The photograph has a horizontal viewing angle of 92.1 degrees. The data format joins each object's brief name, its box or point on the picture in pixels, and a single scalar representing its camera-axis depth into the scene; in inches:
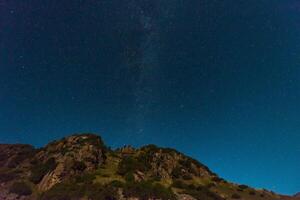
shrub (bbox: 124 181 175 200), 972.0
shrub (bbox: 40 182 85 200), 930.7
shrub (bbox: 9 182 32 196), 1012.2
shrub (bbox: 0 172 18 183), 1111.0
